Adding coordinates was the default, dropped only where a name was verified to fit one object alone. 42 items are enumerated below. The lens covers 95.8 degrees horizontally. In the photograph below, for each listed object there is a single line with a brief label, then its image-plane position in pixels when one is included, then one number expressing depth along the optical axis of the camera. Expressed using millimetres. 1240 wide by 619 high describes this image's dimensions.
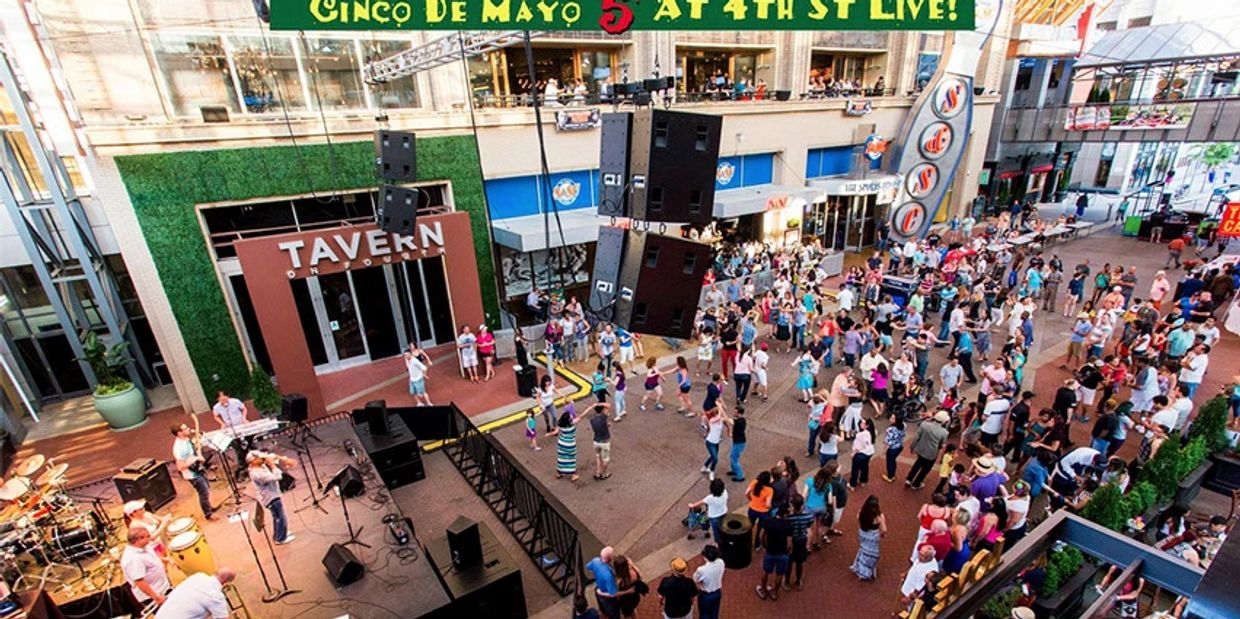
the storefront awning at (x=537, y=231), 14992
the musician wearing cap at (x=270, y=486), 7371
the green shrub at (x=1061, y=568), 6613
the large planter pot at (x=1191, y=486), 8344
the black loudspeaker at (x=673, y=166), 6547
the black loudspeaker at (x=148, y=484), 8438
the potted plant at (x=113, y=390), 12195
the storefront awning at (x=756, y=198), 18859
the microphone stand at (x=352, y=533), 7815
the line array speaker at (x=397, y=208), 11414
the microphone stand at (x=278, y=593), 6945
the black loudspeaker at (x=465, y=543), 6781
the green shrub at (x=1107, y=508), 6898
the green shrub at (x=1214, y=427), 8977
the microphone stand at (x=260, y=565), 7058
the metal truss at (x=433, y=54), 8961
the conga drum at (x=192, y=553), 6992
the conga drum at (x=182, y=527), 7215
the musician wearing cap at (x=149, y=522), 6688
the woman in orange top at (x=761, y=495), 7176
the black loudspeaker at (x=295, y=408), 10000
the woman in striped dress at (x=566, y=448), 9133
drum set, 7430
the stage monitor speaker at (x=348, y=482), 8328
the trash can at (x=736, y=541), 7400
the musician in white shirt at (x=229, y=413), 9866
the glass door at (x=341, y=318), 14617
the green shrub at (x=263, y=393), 11477
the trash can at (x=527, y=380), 12883
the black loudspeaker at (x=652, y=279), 7035
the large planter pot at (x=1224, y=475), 8914
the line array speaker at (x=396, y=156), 11734
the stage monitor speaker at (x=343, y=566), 7027
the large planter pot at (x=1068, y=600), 6582
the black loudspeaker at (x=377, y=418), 9914
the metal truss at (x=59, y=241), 11719
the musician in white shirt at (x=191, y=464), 8234
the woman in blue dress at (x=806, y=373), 11375
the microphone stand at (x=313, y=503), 8602
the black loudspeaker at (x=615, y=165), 6934
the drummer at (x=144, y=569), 6070
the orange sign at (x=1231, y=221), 12523
